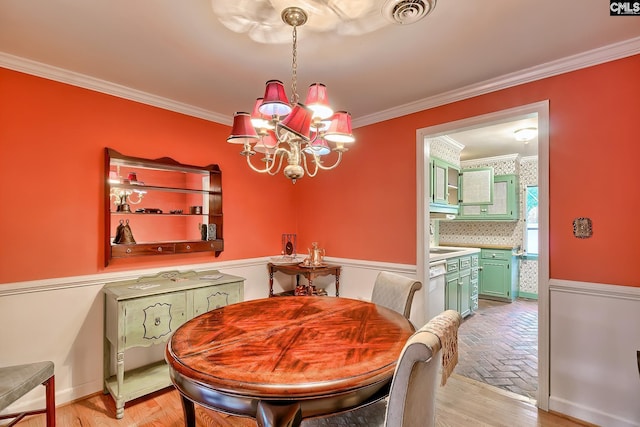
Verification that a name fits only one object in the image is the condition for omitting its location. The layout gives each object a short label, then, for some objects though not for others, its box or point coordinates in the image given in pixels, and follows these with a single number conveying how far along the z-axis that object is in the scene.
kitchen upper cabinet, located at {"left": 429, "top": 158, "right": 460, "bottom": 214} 3.75
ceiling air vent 1.46
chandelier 1.46
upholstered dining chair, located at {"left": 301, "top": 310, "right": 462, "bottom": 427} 0.99
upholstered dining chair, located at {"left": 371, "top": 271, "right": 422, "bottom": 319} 2.11
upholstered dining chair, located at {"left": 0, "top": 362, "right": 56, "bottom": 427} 1.61
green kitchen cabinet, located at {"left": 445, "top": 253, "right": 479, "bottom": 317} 3.73
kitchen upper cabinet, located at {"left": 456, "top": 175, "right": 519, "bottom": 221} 5.25
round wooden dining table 1.08
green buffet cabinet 2.20
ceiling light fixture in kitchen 3.68
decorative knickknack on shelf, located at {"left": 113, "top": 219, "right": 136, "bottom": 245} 2.56
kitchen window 5.45
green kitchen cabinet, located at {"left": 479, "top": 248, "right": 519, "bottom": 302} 5.08
